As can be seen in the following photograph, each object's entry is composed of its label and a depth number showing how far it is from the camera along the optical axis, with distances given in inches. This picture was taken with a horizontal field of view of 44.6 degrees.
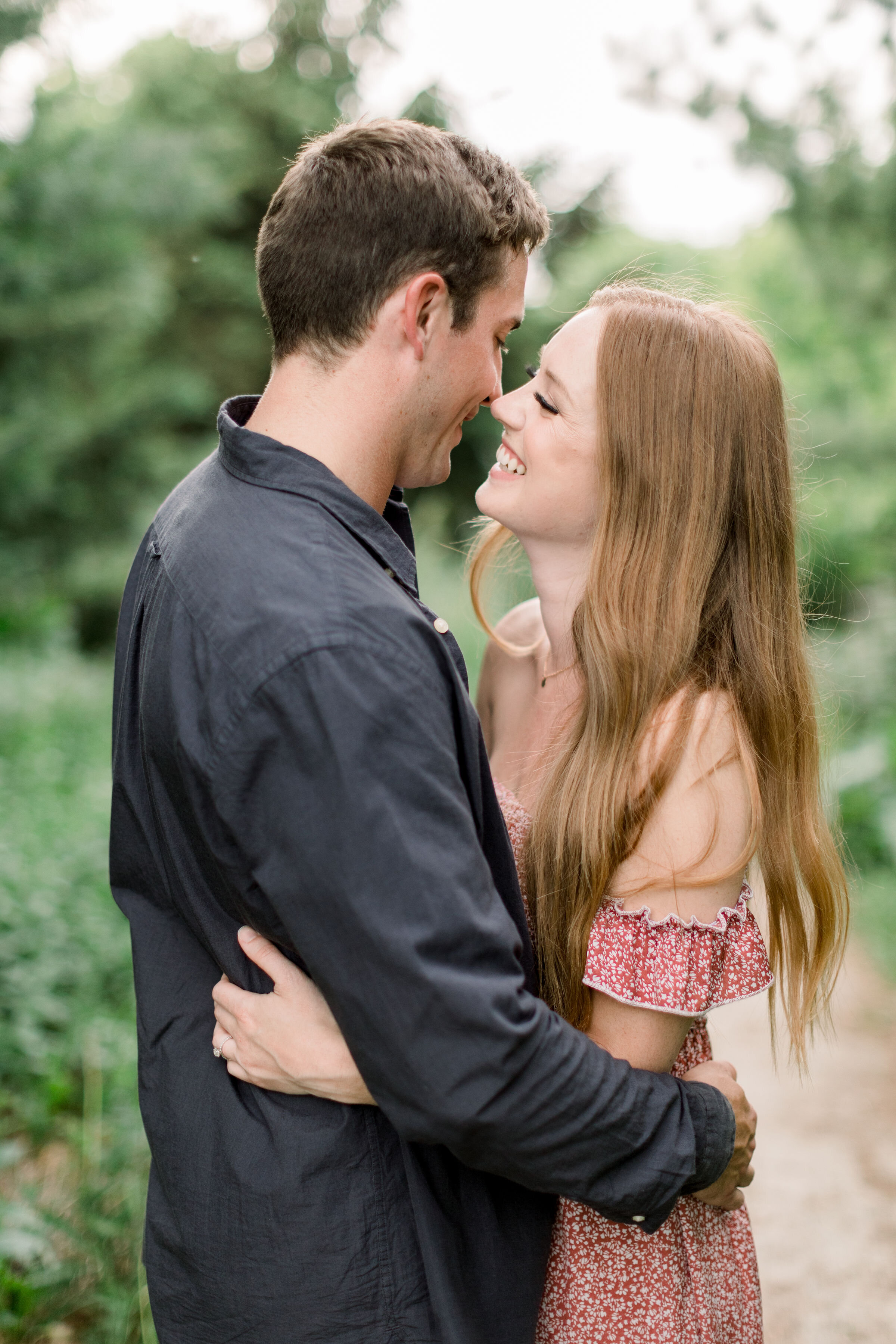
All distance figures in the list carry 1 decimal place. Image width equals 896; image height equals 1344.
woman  65.1
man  46.8
